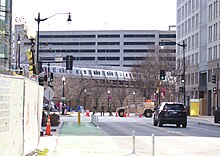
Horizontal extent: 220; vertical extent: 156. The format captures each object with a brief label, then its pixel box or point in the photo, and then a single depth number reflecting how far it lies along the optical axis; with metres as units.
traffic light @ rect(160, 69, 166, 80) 61.83
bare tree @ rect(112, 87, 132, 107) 109.38
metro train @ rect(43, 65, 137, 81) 108.62
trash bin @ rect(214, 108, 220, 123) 47.31
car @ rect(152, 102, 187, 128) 37.41
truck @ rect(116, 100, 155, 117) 64.44
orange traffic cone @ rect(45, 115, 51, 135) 26.14
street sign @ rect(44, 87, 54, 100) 30.16
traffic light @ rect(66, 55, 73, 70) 48.88
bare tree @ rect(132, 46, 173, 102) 91.93
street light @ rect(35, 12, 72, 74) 34.47
